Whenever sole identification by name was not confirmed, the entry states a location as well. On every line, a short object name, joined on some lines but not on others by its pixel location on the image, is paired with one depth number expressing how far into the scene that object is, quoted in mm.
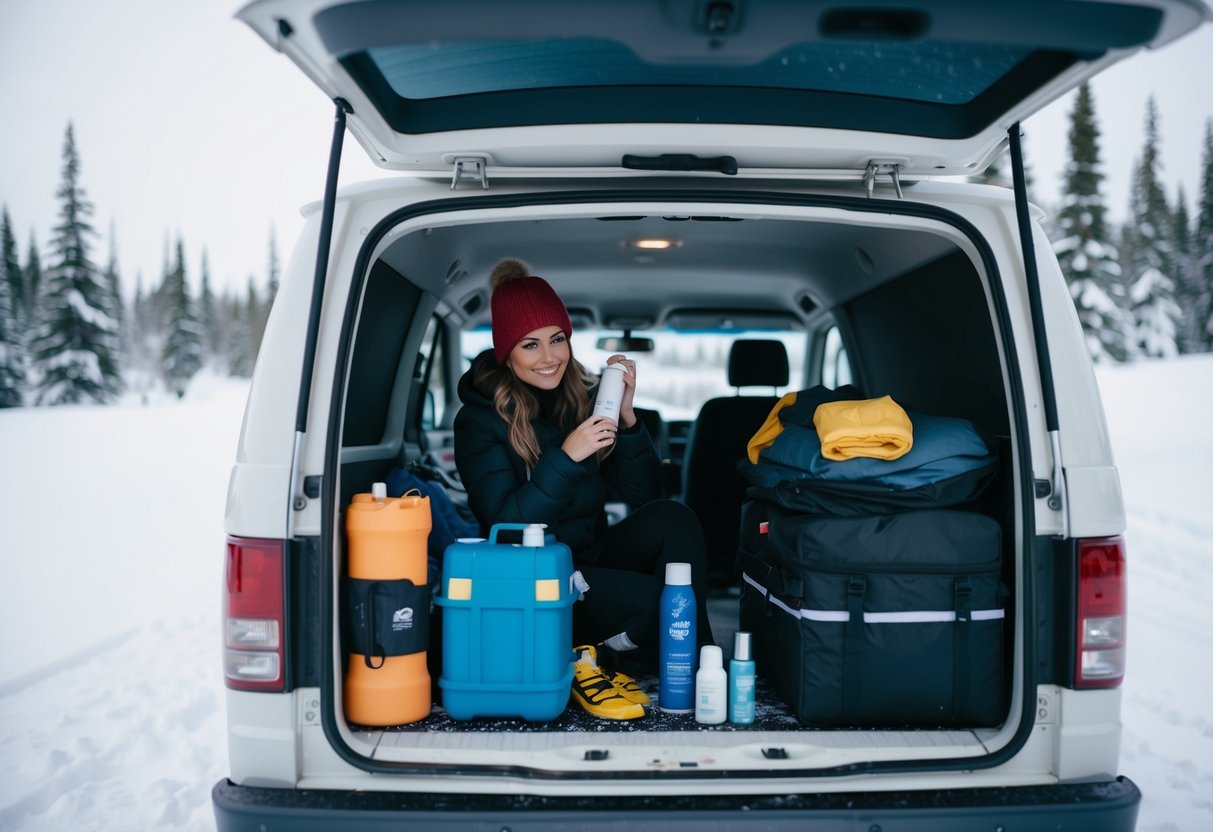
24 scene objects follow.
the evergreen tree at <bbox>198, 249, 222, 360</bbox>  53281
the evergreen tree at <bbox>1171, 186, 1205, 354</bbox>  32906
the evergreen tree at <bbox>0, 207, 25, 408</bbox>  25266
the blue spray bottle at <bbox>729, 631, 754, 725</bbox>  2293
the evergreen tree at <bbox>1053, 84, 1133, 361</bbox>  27047
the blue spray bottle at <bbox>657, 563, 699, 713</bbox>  2416
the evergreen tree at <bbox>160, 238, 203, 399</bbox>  40781
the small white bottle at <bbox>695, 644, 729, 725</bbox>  2291
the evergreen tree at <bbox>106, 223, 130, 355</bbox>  30861
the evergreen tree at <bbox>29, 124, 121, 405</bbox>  29328
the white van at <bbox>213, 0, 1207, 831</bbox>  1830
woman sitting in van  2773
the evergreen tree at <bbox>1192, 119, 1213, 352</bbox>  31562
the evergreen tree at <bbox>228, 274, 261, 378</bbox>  48875
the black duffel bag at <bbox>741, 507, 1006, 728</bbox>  2189
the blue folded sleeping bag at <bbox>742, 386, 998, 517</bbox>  2262
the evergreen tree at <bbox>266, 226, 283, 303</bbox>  53631
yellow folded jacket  2301
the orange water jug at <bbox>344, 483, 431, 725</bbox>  2117
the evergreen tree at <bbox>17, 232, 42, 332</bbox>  32188
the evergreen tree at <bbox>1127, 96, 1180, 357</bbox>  30016
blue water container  2230
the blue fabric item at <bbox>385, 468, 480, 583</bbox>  3193
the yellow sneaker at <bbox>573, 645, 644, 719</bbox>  2361
